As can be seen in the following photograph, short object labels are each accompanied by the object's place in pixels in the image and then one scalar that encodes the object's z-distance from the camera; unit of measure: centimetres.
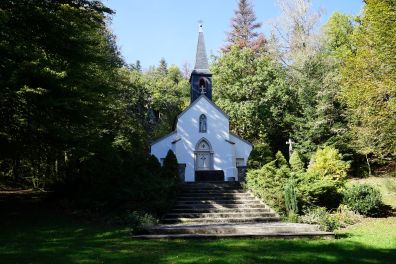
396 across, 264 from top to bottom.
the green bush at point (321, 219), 1291
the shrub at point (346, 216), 1518
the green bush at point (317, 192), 1667
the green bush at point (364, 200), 1620
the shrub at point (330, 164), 2445
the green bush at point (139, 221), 1230
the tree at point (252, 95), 3472
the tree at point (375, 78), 2002
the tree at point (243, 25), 5266
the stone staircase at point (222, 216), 1227
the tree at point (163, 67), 8288
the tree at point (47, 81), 1273
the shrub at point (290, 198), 1578
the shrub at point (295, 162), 2362
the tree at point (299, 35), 3809
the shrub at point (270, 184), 1677
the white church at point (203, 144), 2806
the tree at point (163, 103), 4097
